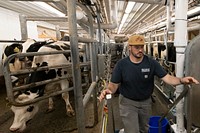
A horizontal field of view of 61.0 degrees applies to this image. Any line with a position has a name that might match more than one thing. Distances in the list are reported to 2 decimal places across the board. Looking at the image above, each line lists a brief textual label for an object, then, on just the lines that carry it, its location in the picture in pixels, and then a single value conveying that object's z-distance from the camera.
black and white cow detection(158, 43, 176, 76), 3.89
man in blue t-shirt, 1.80
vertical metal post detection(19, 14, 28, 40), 3.37
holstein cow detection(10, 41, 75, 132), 2.10
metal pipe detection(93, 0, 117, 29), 4.56
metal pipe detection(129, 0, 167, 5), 2.57
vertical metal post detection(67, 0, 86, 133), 1.55
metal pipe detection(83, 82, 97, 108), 1.62
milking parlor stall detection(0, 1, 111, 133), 1.62
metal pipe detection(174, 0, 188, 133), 1.65
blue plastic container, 2.14
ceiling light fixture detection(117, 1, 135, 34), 4.23
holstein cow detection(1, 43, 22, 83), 3.94
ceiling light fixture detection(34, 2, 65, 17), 4.40
